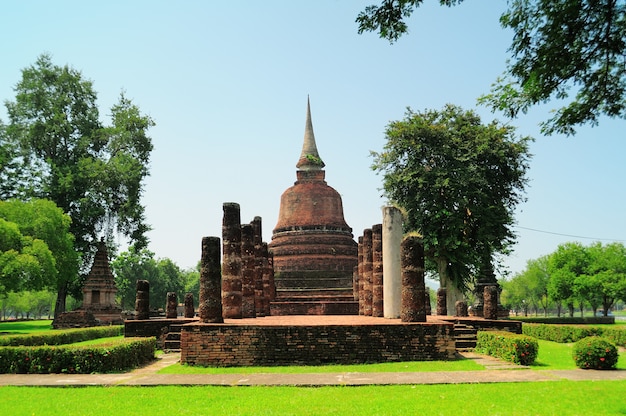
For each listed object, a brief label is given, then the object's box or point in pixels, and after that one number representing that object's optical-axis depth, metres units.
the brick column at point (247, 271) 19.30
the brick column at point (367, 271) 20.80
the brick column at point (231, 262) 16.88
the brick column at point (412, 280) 14.20
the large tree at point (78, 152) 33.91
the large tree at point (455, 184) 27.19
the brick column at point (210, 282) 13.90
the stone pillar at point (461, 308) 25.67
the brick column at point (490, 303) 22.78
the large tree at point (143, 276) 59.72
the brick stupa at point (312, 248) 29.14
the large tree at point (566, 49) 7.59
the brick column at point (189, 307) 25.81
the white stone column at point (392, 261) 17.20
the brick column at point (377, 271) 19.36
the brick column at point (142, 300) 22.55
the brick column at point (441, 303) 26.45
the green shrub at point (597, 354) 11.37
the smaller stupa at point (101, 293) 33.50
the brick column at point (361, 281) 22.46
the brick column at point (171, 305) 25.58
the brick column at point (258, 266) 22.23
